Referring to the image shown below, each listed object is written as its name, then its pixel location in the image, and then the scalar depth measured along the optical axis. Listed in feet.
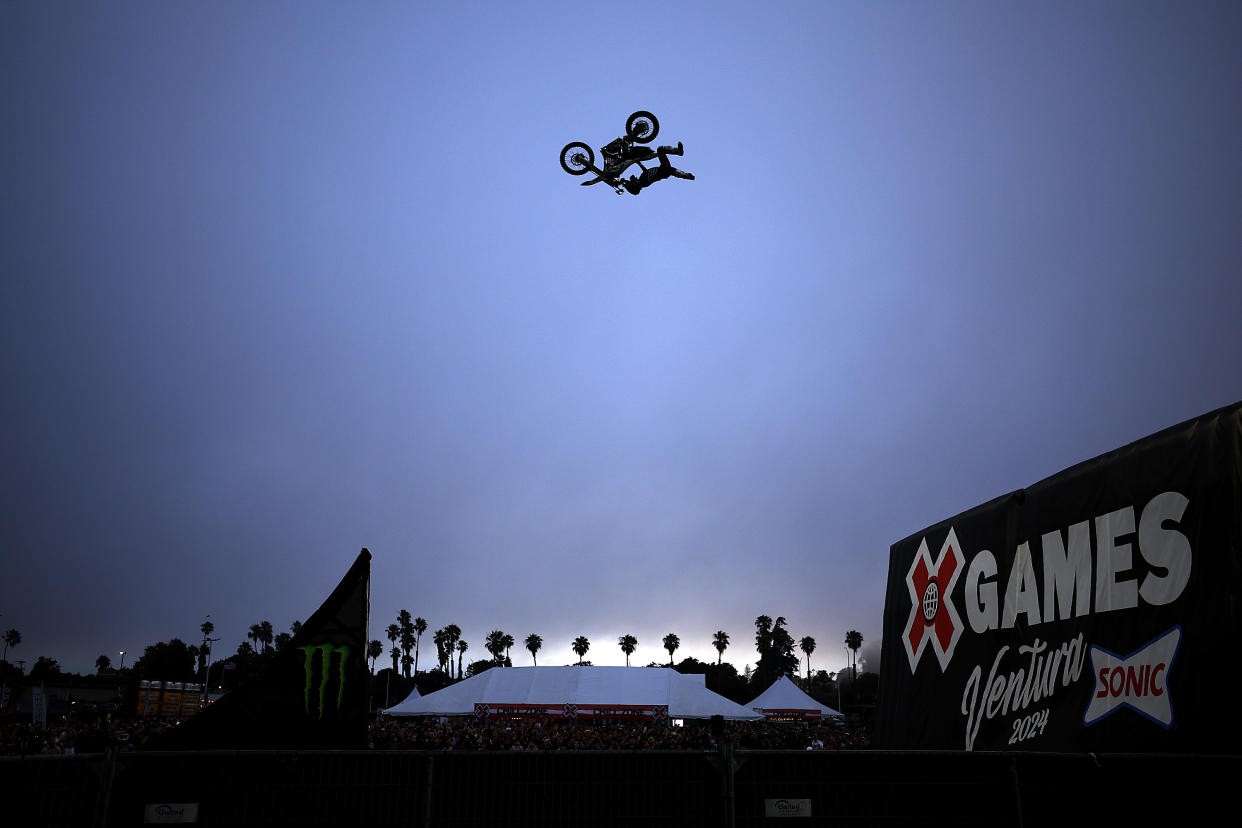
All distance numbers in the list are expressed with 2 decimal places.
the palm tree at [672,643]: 522.88
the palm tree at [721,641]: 513.04
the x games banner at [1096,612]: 18.93
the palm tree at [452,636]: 496.64
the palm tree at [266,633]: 476.54
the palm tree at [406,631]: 482.69
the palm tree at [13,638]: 540.52
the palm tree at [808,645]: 546.34
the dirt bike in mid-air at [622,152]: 53.88
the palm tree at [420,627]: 471.42
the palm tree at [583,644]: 512.63
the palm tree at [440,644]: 504.22
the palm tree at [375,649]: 451.28
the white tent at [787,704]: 135.74
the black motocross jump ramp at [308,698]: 22.90
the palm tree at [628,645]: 515.50
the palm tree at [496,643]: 512.22
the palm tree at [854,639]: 512.63
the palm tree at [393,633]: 484.74
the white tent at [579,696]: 119.85
